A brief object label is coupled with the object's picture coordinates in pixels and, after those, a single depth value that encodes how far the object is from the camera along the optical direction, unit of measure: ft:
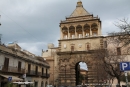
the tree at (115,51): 36.32
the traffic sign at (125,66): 26.20
